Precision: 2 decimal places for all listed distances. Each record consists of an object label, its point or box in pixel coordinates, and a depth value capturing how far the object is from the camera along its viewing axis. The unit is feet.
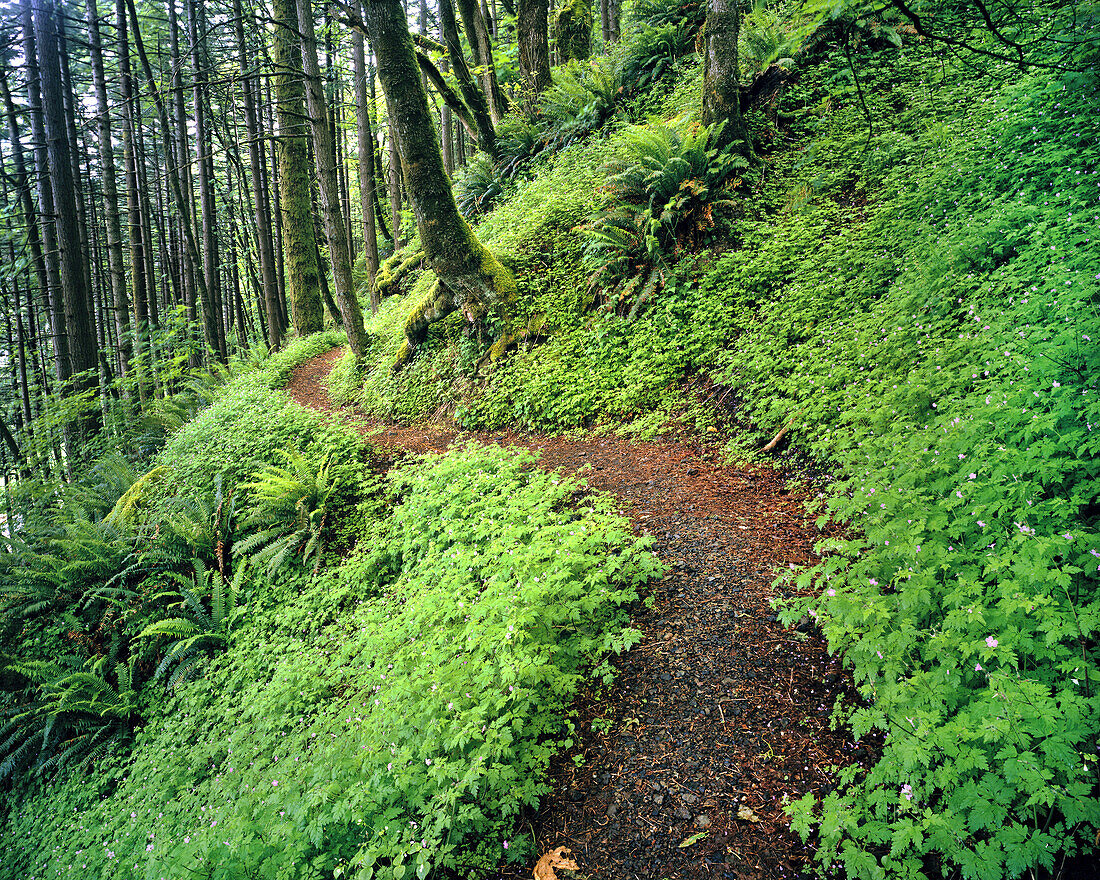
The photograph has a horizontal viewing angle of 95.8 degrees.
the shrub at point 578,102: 36.63
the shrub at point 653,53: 35.81
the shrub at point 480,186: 43.16
